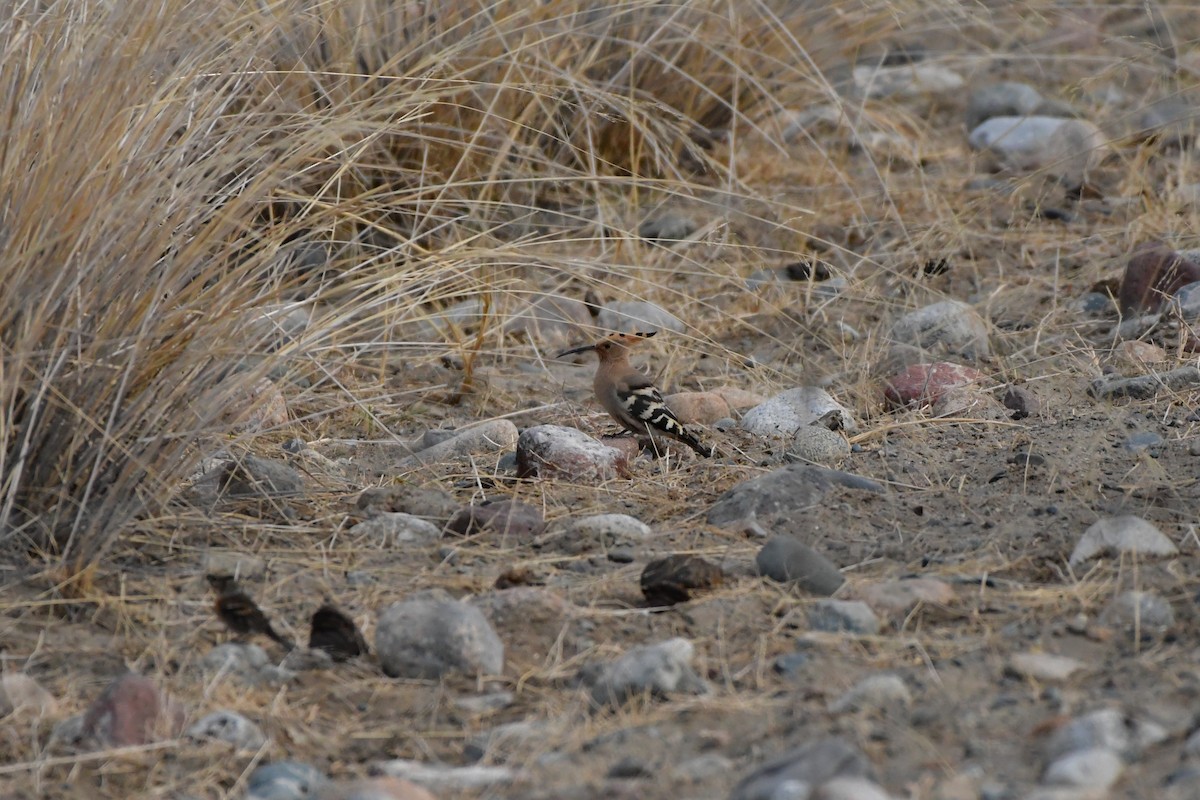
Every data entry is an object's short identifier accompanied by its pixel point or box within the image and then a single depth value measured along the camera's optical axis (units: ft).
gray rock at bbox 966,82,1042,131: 45.60
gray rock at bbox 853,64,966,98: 46.21
